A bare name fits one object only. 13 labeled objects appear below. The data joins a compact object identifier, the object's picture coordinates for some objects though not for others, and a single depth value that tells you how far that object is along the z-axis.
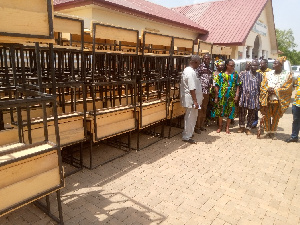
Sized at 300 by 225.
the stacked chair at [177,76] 5.84
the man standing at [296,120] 5.78
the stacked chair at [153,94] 4.95
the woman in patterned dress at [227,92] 6.39
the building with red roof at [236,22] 15.79
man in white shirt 5.46
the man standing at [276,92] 5.86
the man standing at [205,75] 6.31
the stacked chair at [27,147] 2.20
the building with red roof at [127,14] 8.92
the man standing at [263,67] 7.13
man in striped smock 6.30
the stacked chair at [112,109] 3.99
